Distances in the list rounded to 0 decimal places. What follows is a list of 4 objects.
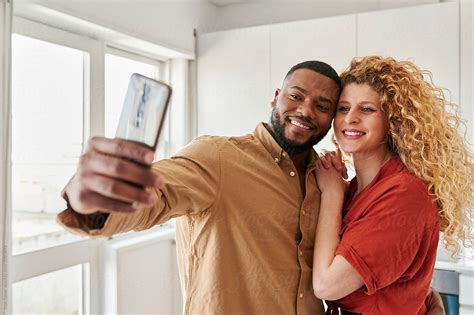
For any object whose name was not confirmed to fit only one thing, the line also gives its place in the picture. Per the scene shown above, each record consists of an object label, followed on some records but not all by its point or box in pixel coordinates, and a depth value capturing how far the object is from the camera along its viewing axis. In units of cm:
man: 95
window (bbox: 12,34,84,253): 168
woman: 98
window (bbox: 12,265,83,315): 175
